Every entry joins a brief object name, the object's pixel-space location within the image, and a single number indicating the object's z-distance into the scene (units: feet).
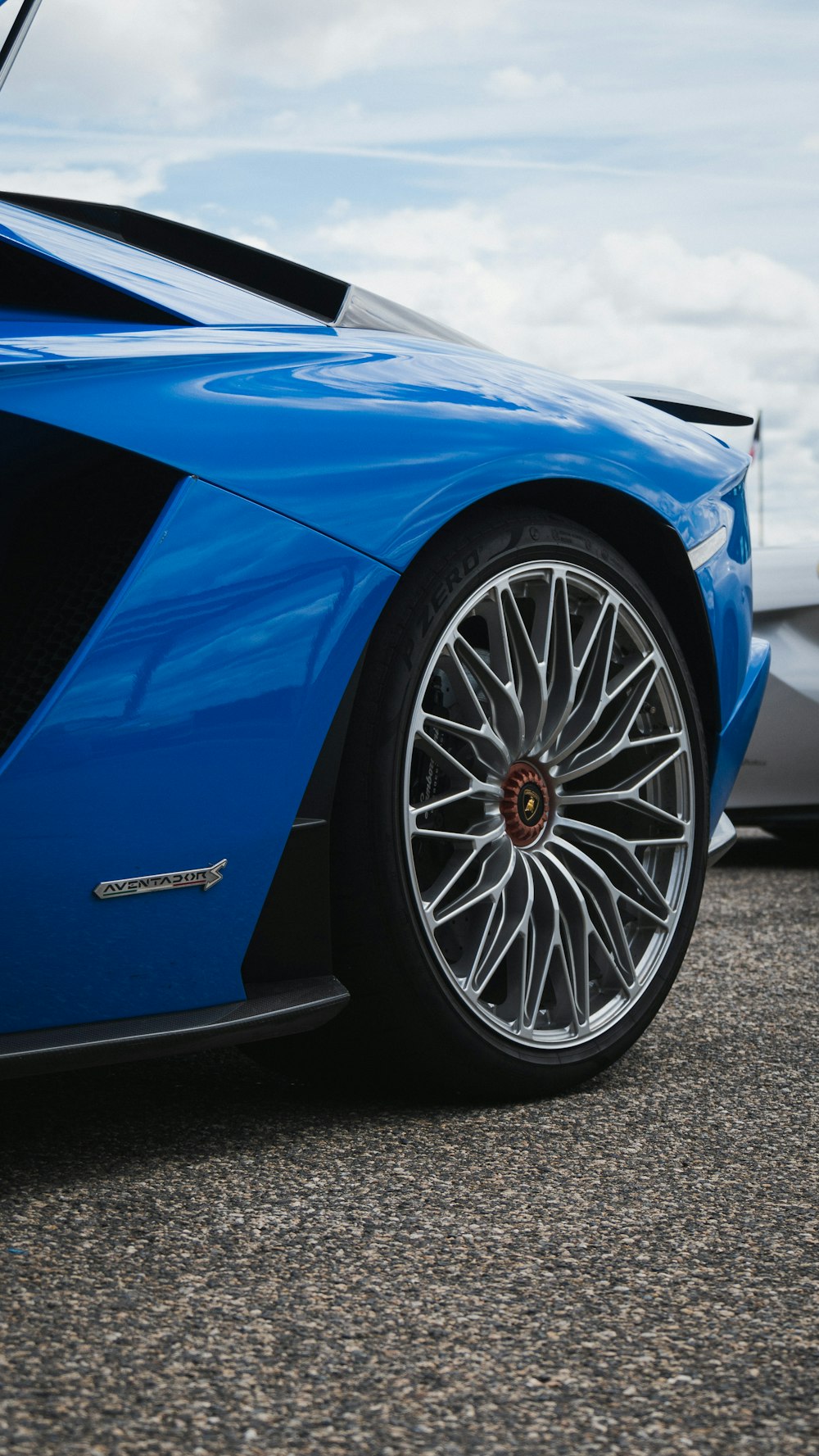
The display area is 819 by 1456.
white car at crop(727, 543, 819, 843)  16.83
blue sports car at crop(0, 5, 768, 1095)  6.38
